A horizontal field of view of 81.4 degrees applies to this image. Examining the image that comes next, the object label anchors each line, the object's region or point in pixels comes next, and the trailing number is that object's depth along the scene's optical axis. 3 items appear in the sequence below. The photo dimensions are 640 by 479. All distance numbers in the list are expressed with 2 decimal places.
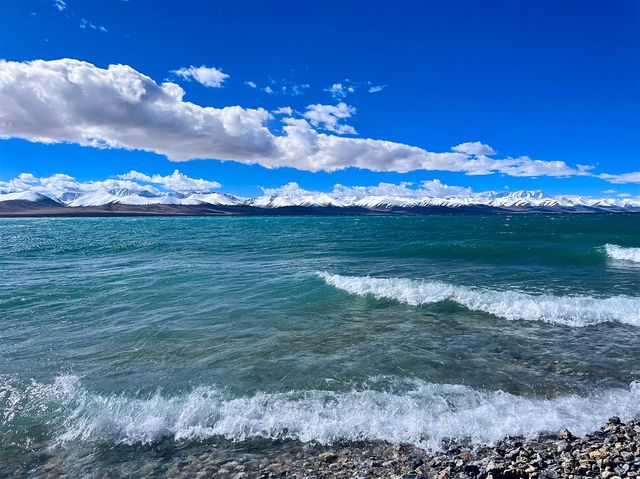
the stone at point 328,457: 6.70
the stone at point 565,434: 6.95
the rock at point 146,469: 6.49
